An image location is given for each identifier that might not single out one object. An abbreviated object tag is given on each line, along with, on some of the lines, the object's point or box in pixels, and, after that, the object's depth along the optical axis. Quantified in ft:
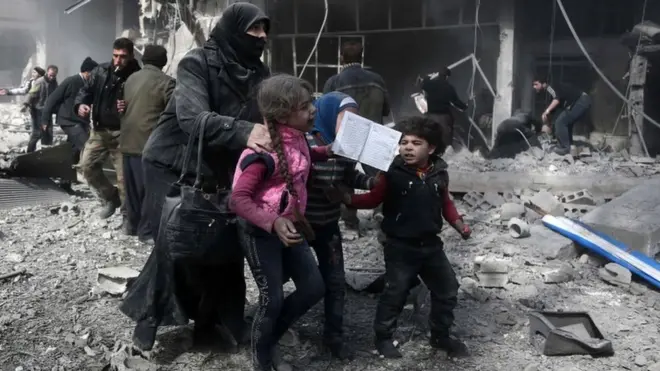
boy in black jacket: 10.85
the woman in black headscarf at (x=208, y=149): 9.62
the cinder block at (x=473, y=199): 23.20
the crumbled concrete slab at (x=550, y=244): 17.02
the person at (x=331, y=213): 10.48
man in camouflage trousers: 19.21
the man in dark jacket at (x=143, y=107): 17.94
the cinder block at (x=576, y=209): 21.16
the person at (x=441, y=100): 32.78
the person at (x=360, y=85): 18.71
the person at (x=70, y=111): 26.32
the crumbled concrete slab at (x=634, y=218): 16.81
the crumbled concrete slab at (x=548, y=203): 20.59
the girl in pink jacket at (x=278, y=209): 8.77
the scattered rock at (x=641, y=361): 11.29
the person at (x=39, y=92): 42.42
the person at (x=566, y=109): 34.50
